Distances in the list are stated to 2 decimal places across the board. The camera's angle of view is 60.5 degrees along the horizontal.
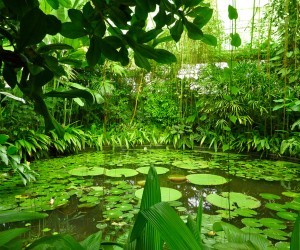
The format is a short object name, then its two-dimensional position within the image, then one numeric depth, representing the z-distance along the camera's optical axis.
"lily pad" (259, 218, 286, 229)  1.68
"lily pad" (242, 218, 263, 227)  1.70
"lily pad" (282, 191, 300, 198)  2.24
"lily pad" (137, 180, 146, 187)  2.55
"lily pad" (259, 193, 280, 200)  2.19
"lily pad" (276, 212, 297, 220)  1.80
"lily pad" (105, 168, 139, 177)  2.82
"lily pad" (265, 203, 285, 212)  1.97
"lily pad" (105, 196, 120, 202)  2.12
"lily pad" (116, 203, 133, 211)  1.95
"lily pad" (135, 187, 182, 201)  2.18
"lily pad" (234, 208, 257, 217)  1.88
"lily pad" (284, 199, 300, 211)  1.97
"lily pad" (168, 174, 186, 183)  2.68
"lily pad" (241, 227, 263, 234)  1.61
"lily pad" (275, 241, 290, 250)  1.41
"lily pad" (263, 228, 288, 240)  1.53
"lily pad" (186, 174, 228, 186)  2.57
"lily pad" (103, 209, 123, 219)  1.84
